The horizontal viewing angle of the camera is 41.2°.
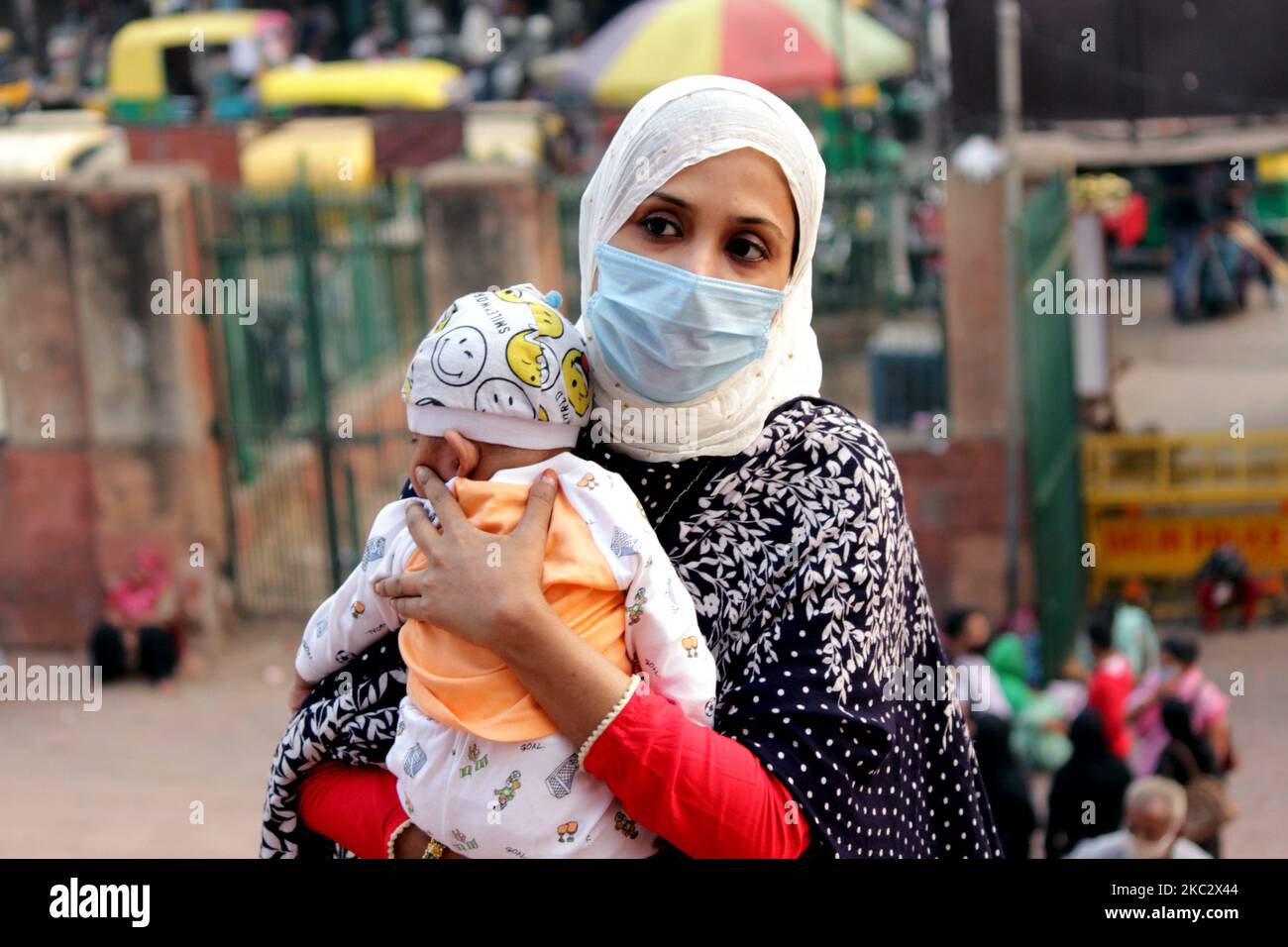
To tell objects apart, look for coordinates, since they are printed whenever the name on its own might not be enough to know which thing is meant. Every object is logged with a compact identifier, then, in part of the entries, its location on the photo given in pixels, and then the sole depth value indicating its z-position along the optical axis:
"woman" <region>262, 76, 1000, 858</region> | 1.75
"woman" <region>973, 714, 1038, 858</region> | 5.74
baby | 1.79
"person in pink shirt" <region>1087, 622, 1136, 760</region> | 6.35
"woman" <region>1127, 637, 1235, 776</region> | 6.26
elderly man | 4.87
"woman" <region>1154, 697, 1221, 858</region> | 6.04
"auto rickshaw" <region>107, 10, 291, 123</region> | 16.97
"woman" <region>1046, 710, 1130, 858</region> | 5.75
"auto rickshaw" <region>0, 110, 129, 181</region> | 10.04
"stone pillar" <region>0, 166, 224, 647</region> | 8.52
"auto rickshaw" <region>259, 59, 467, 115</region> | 15.51
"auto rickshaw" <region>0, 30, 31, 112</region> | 18.16
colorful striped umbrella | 11.75
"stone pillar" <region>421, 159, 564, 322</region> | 8.54
